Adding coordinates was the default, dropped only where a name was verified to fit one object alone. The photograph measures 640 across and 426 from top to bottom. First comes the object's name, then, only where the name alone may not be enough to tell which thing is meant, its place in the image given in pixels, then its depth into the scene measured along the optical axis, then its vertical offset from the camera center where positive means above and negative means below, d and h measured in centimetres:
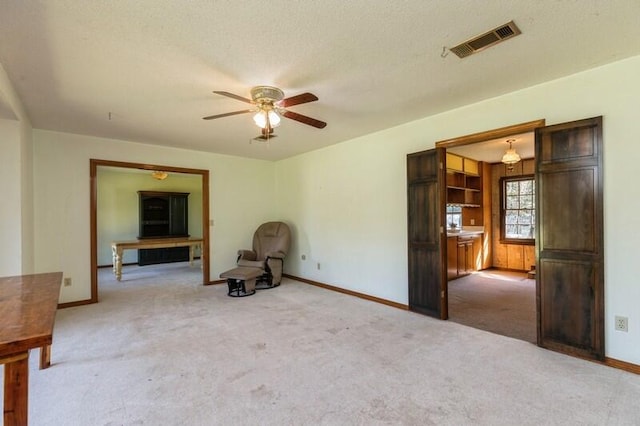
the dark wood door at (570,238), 247 -23
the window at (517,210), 637 +3
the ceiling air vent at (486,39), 193 +116
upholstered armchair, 518 -70
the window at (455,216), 644 -8
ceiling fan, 263 +96
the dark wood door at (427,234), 349 -26
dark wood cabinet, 773 -17
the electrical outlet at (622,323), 238 -89
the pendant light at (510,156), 475 +87
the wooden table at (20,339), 118 -48
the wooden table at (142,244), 579 -60
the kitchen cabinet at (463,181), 579 +64
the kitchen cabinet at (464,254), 548 -83
